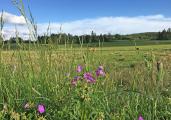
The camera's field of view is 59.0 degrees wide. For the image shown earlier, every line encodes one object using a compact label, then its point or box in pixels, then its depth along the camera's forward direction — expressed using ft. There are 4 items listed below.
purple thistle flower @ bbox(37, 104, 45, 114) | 4.09
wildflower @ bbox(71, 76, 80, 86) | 4.44
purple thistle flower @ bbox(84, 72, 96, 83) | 4.35
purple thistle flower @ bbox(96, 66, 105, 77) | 4.96
